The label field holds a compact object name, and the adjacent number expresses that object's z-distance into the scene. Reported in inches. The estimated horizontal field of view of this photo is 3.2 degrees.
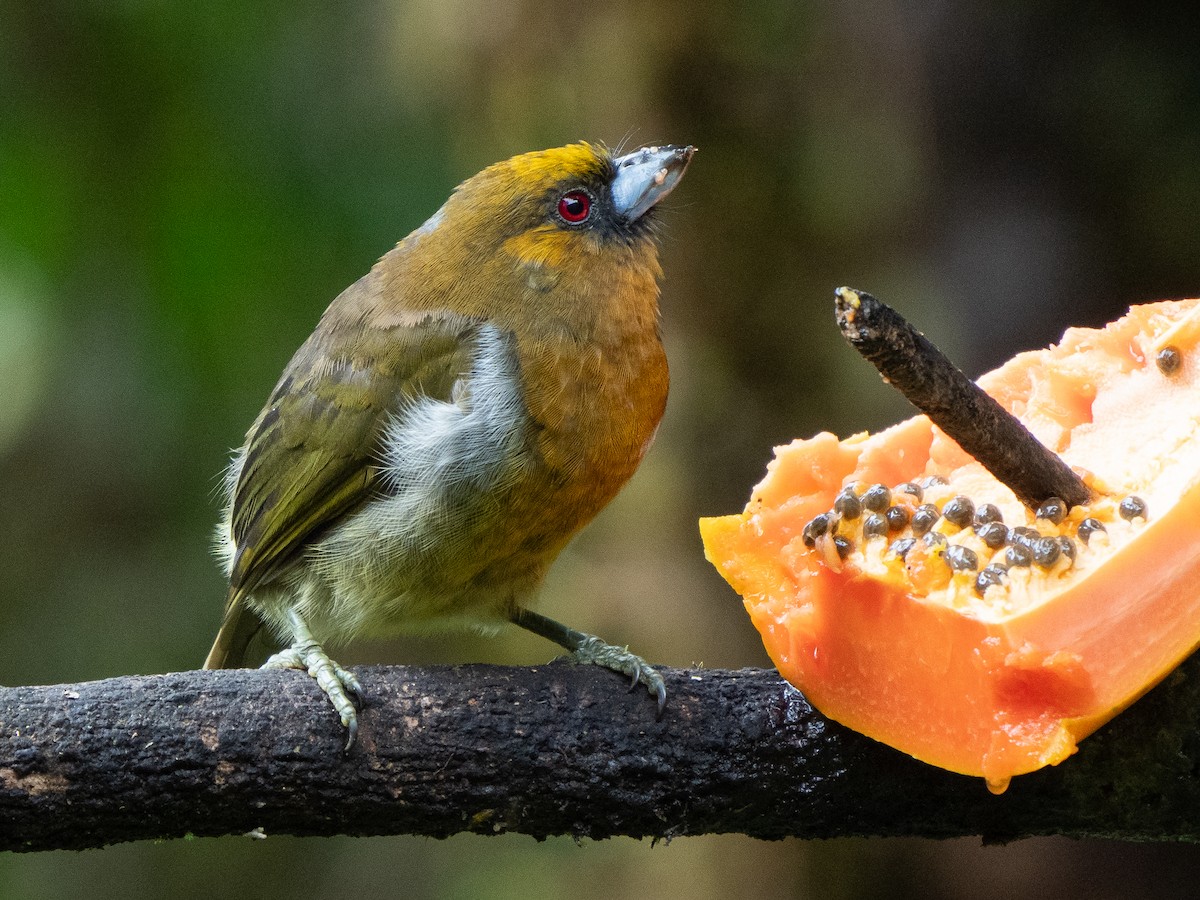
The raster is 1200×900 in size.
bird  183.1
